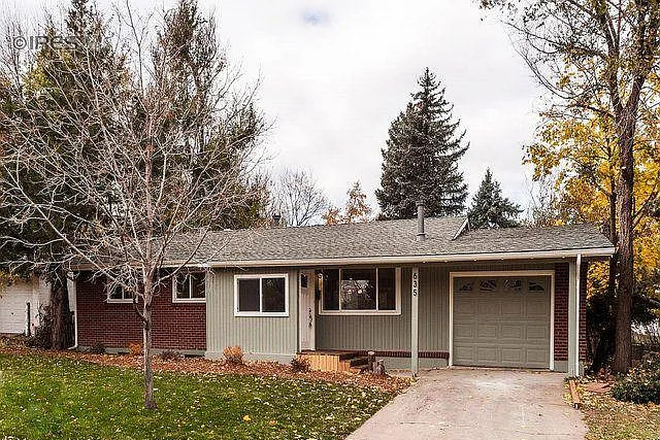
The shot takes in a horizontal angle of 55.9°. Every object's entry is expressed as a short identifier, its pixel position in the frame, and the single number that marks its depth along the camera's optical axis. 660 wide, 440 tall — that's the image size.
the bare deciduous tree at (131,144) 9.12
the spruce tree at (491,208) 33.25
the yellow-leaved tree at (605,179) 13.71
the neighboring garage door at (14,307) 23.32
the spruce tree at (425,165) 32.62
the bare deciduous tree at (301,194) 38.03
